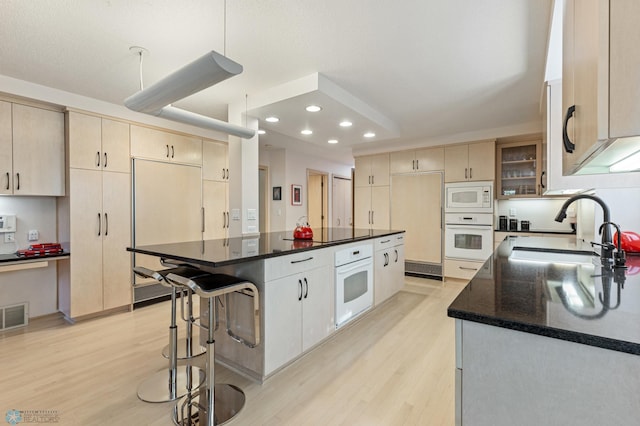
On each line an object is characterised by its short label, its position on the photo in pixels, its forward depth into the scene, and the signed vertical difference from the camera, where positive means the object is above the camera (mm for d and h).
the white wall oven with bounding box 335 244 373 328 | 2600 -702
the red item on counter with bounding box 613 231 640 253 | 1679 -191
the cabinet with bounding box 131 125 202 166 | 3484 +798
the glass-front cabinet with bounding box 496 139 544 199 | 4367 +613
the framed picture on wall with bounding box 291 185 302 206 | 5789 +278
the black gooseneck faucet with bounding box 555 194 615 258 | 1425 -144
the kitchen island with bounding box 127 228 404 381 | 1890 -614
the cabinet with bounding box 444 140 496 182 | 4391 +735
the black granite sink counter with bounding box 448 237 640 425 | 655 -361
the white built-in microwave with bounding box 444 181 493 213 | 4375 +187
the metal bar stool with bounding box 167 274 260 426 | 1579 -1088
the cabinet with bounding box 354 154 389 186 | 5352 +728
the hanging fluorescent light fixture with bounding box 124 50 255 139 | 1342 +652
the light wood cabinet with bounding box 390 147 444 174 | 4816 +833
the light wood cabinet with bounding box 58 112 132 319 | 3031 -164
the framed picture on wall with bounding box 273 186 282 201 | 5707 +311
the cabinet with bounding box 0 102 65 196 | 2732 +572
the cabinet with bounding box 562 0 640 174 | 587 +299
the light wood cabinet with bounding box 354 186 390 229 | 5348 +35
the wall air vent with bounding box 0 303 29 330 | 2890 -1080
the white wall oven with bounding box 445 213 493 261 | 4395 -413
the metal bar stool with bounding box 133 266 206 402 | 1797 -1153
